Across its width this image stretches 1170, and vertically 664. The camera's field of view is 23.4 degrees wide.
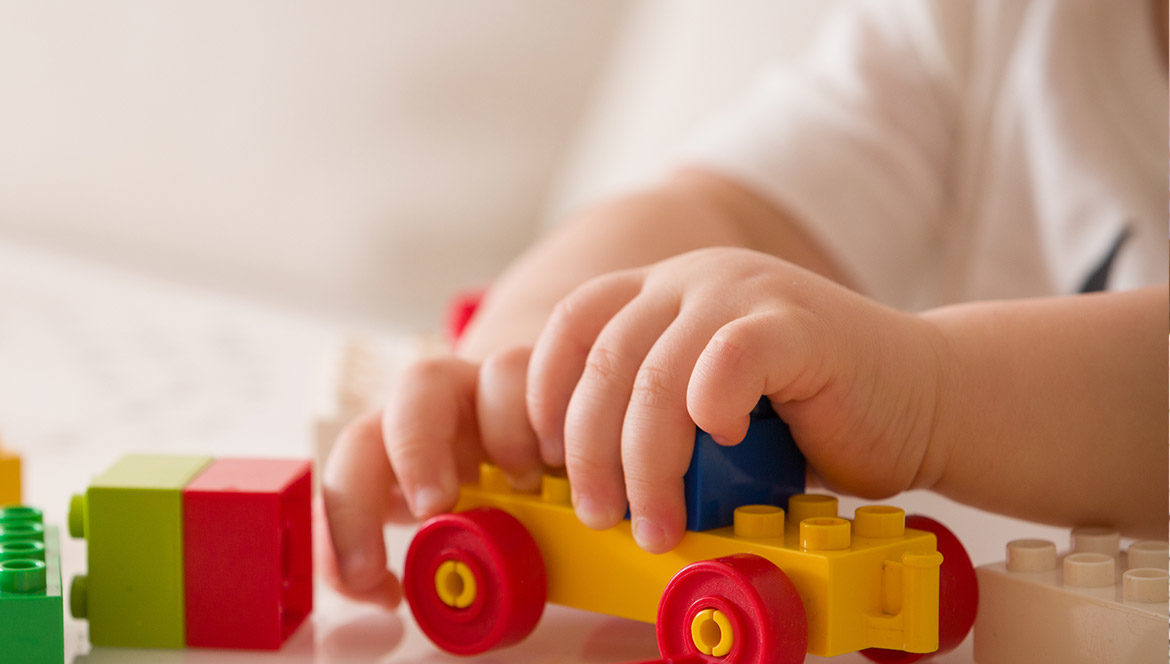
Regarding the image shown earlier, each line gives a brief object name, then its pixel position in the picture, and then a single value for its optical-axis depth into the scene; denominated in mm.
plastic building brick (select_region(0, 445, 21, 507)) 608
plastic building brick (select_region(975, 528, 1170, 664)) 513
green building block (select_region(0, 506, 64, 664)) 516
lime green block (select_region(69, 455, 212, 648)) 543
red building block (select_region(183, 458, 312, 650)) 545
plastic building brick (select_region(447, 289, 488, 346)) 851
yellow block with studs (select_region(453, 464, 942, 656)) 504
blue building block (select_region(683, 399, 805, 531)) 527
